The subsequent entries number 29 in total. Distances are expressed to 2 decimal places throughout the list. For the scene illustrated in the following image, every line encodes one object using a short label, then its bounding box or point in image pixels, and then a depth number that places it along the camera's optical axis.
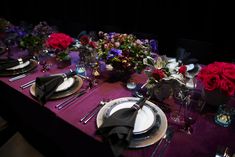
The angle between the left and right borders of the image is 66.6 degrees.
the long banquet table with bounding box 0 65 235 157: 0.71
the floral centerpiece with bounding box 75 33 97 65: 1.27
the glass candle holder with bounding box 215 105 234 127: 0.83
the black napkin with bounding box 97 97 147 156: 0.67
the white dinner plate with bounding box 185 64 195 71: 1.22
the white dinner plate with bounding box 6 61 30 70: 1.33
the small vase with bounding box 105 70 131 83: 1.21
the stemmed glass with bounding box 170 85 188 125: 0.85
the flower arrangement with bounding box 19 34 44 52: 1.48
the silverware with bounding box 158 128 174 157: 0.70
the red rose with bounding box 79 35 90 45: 1.27
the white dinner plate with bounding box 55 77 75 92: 1.07
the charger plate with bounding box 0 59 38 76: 1.29
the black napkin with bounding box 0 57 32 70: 1.32
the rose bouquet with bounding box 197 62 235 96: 0.81
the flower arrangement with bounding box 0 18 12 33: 1.81
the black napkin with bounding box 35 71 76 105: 0.99
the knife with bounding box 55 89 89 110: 0.96
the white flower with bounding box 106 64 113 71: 1.28
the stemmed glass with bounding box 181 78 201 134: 0.81
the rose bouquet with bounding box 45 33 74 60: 1.32
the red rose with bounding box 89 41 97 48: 1.28
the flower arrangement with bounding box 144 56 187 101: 0.86
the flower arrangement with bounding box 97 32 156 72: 1.10
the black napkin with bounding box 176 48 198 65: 1.34
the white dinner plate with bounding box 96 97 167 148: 0.73
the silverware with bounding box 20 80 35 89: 1.14
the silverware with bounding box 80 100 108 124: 0.86
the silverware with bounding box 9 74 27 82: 1.23
